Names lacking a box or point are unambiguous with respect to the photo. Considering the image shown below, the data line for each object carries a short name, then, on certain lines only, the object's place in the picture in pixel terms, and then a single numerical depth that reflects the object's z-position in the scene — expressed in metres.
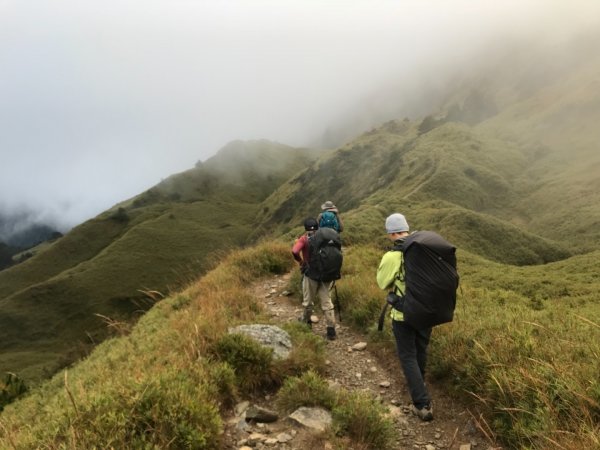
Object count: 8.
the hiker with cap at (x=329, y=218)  11.20
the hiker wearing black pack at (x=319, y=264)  9.15
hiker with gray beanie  6.07
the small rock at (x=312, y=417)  5.27
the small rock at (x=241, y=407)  5.86
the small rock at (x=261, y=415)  5.59
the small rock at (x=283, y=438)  5.10
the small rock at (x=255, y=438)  5.13
